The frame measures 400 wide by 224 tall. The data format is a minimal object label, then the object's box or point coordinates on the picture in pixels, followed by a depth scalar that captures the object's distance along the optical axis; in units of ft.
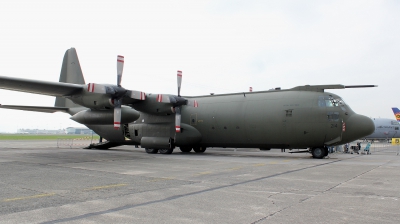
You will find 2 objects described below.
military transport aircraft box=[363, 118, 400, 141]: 177.78
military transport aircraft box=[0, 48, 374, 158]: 55.77
